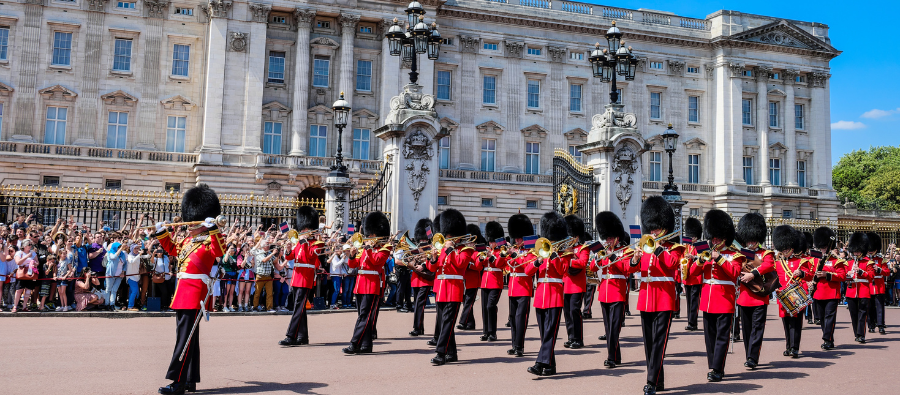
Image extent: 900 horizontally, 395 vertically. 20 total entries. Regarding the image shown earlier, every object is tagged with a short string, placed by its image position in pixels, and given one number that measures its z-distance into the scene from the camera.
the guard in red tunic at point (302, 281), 10.05
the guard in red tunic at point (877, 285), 13.22
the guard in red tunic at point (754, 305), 8.75
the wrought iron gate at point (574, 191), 17.56
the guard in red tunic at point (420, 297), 11.62
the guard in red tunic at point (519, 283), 9.27
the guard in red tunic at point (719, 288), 8.20
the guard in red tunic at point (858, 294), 12.06
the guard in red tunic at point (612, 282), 8.62
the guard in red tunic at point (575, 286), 8.77
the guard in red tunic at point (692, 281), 8.30
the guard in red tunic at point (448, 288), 8.74
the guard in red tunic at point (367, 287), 9.43
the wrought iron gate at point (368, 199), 16.28
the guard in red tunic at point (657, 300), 7.46
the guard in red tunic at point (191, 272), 6.95
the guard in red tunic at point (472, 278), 10.09
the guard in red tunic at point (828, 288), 10.97
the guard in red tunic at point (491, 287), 10.60
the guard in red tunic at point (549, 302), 8.04
